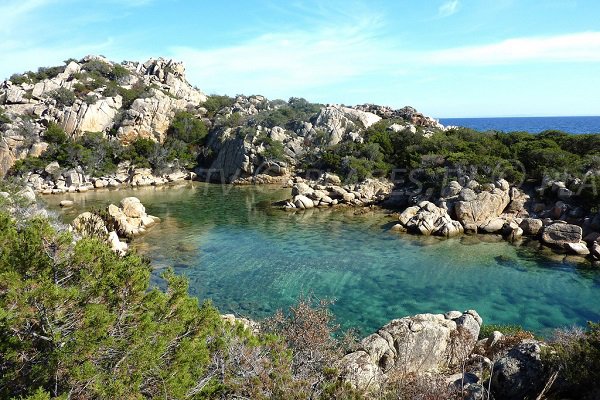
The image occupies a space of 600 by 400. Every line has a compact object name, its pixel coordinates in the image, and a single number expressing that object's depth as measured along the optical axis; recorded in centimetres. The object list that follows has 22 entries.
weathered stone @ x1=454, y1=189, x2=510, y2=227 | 3020
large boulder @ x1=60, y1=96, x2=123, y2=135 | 5447
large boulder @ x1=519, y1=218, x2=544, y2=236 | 2774
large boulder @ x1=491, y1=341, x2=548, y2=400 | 850
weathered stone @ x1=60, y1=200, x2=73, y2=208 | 3744
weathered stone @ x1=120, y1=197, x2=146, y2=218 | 3053
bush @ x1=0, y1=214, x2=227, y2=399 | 536
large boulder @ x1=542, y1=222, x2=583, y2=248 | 2513
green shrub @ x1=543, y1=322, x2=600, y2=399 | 798
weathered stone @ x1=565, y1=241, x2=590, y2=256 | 2398
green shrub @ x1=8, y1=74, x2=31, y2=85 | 6406
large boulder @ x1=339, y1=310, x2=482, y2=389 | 1104
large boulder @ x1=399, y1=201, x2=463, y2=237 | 2864
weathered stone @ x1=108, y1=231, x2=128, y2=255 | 2277
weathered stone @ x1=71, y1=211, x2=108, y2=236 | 2445
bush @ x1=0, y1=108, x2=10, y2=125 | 5059
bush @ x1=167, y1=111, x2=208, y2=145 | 6119
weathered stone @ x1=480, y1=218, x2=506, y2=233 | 2892
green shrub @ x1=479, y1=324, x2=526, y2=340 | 1386
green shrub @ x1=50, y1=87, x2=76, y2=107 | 5762
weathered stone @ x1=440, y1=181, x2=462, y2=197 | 3341
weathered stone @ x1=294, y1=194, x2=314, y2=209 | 3788
